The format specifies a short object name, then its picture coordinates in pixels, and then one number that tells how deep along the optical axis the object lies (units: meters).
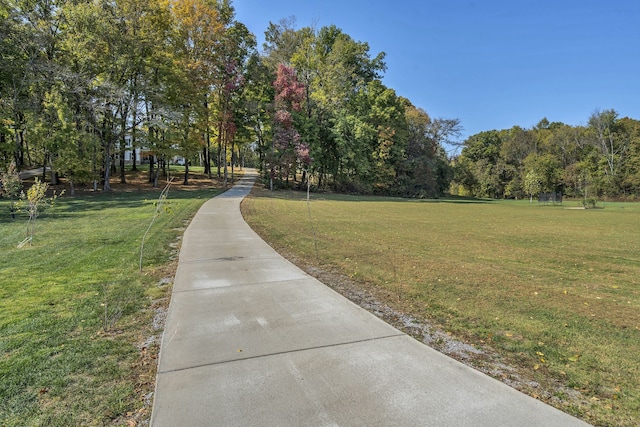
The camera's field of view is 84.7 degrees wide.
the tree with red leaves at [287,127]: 29.62
